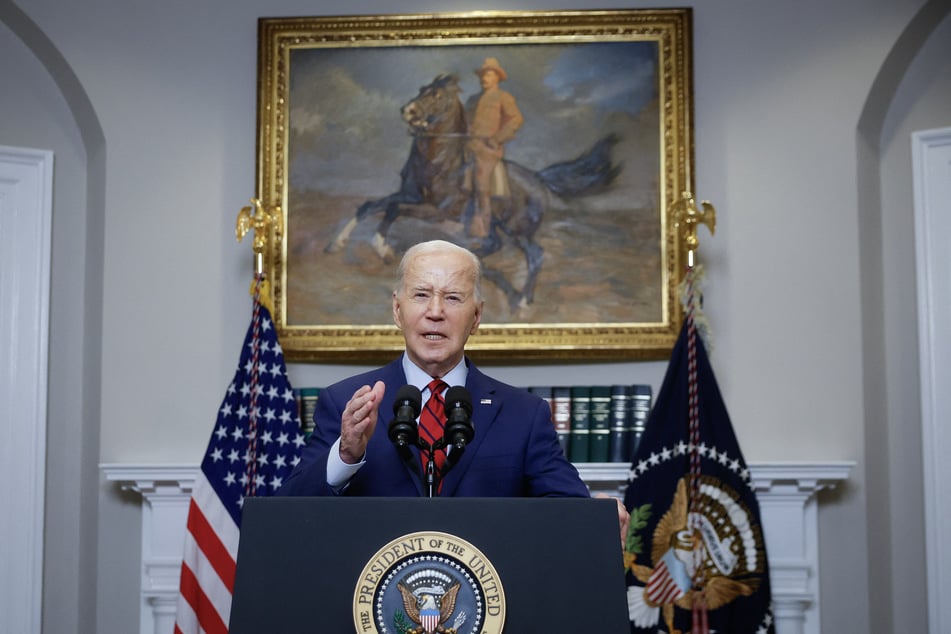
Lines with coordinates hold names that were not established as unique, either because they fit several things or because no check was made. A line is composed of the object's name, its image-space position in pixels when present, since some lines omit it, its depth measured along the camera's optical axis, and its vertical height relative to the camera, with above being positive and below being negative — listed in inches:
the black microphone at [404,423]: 88.2 -4.2
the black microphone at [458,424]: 88.7 -4.3
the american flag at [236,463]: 193.5 -16.7
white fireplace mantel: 199.5 -29.1
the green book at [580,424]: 201.0 -9.9
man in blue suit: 106.7 -3.7
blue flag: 192.2 -27.2
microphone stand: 89.5 -8.5
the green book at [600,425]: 201.5 -10.1
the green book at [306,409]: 205.0 -7.0
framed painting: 210.7 +40.3
